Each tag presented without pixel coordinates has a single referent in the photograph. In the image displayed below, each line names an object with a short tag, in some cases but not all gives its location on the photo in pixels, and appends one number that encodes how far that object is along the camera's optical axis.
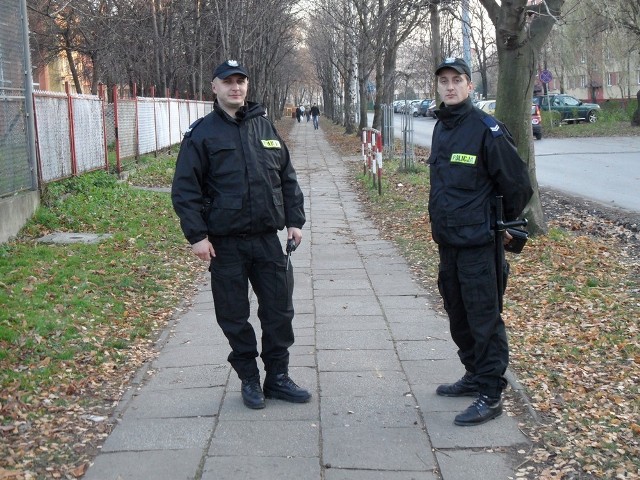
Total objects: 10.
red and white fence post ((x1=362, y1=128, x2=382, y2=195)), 15.91
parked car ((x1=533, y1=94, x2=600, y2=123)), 45.00
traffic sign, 39.80
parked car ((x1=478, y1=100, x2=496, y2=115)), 37.79
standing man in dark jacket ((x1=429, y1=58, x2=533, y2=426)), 4.69
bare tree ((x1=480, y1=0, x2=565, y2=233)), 10.17
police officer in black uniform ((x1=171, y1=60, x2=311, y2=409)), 4.84
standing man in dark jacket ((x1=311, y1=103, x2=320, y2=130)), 57.06
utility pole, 19.39
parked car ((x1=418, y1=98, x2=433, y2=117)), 69.31
